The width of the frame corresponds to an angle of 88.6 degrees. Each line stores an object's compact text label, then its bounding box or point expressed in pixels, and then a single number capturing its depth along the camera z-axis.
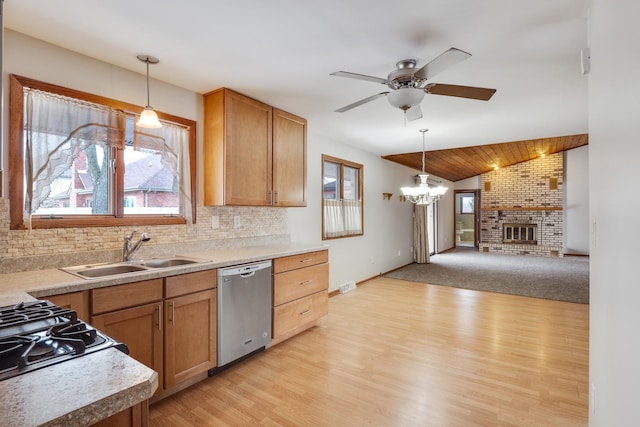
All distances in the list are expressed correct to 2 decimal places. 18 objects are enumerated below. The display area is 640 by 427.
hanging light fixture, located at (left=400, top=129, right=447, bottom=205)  4.78
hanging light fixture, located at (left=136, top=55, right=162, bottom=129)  2.28
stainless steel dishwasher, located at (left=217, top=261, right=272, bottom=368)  2.55
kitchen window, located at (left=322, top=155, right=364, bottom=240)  5.00
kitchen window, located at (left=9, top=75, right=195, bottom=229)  2.08
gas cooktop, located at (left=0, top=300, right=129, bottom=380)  0.84
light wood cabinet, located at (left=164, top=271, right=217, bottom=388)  2.21
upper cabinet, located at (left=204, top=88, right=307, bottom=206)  2.95
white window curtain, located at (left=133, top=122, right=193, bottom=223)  2.73
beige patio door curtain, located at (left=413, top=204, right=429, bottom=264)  7.95
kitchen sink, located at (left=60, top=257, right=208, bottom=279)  2.19
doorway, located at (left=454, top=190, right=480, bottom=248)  10.75
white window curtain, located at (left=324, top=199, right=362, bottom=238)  5.01
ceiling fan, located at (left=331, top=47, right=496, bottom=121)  2.11
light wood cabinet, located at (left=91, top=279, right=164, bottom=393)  1.88
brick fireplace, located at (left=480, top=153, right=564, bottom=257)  9.10
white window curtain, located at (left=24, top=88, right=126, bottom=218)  2.10
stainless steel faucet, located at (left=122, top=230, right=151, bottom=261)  2.45
